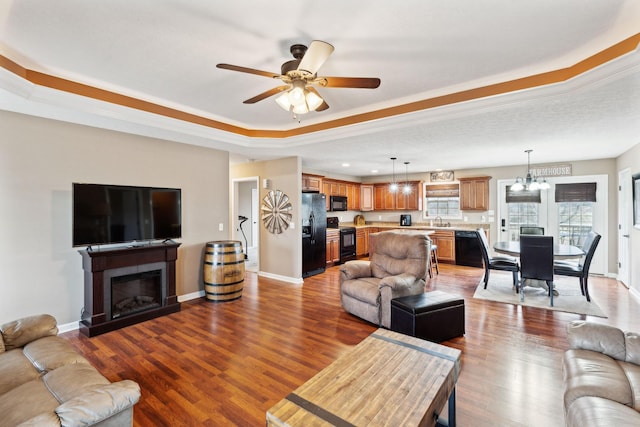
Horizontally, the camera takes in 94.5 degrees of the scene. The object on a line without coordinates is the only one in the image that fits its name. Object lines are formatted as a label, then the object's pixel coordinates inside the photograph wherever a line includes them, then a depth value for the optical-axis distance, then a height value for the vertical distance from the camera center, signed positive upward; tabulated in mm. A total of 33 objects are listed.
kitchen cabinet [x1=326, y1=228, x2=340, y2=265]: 7148 -814
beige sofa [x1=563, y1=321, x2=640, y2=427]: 1365 -918
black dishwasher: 7018 -887
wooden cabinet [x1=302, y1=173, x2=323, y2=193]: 6652 +720
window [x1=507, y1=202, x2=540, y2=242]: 6855 -81
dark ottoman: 2994 -1086
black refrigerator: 6043 -426
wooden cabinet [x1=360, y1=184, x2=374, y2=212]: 9094 +497
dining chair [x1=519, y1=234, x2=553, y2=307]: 4230 -677
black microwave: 7828 +275
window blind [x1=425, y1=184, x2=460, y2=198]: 7934 +620
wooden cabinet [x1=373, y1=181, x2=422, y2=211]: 8422 +436
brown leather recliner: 3457 -810
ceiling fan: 2012 +1020
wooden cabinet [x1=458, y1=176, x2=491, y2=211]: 7379 +493
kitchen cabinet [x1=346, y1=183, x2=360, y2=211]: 8648 +496
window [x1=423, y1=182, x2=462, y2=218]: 7980 +347
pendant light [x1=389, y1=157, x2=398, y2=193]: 6209 +1113
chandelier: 5703 +571
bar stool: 6162 -1107
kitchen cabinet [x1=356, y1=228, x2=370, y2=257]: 8266 -817
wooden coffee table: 1388 -950
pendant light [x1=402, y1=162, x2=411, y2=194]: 7736 +1073
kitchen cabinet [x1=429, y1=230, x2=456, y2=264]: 7379 -788
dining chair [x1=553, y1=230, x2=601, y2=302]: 4238 -841
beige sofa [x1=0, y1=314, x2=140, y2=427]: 1328 -927
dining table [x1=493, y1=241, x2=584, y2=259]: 4430 -608
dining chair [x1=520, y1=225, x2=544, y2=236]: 6000 -361
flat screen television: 3381 -1
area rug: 4121 -1325
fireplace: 3576 -1002
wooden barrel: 4488 -884
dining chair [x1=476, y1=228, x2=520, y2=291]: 4930 -861
